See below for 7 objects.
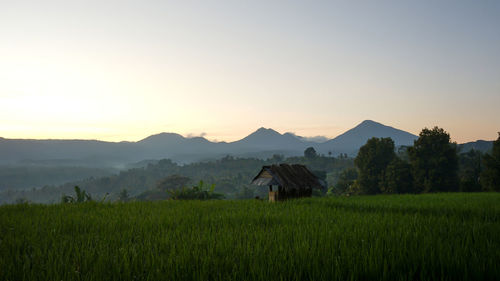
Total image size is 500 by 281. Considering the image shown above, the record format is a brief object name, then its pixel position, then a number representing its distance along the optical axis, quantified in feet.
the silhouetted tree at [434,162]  122.93
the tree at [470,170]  113.09
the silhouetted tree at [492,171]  109.70
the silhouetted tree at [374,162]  151.33
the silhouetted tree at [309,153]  608.64
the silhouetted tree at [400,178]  131.95
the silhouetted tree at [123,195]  336.63
